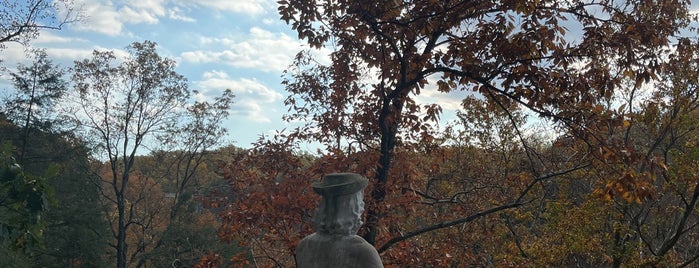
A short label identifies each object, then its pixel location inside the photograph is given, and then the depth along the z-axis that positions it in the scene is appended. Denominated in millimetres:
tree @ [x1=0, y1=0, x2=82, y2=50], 13375
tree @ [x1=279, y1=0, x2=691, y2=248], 6445
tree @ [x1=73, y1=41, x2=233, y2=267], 22547
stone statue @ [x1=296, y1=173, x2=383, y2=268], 3320
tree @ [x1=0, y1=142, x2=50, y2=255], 5332
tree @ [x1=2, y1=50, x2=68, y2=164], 22953
